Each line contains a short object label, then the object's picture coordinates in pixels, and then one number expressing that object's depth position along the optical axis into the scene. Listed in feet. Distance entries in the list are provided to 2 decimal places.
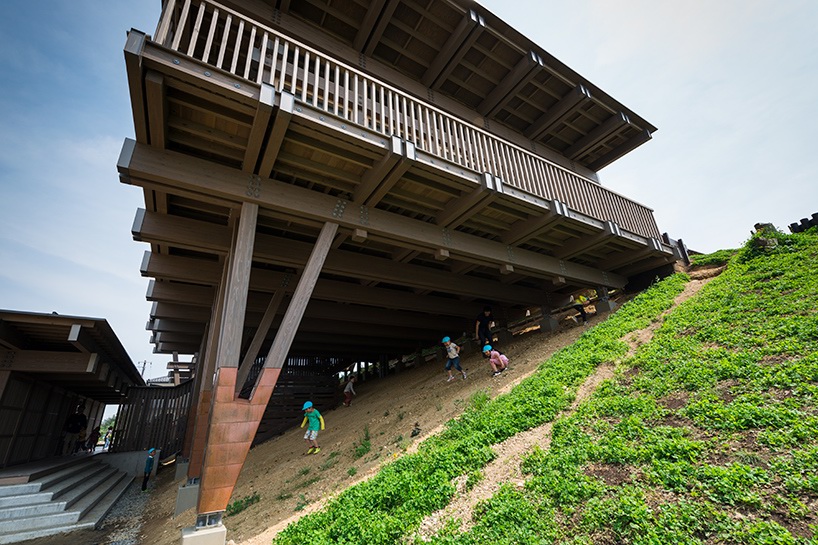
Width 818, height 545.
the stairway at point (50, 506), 23.94
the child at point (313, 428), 30.45
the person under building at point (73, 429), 51.29
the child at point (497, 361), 31.22
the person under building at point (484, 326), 38.53
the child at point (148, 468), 44.04
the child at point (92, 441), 67.64
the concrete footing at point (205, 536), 15.44
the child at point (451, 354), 34.37
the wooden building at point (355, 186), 17.37
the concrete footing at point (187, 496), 25.09
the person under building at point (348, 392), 53.21
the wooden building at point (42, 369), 30.78
